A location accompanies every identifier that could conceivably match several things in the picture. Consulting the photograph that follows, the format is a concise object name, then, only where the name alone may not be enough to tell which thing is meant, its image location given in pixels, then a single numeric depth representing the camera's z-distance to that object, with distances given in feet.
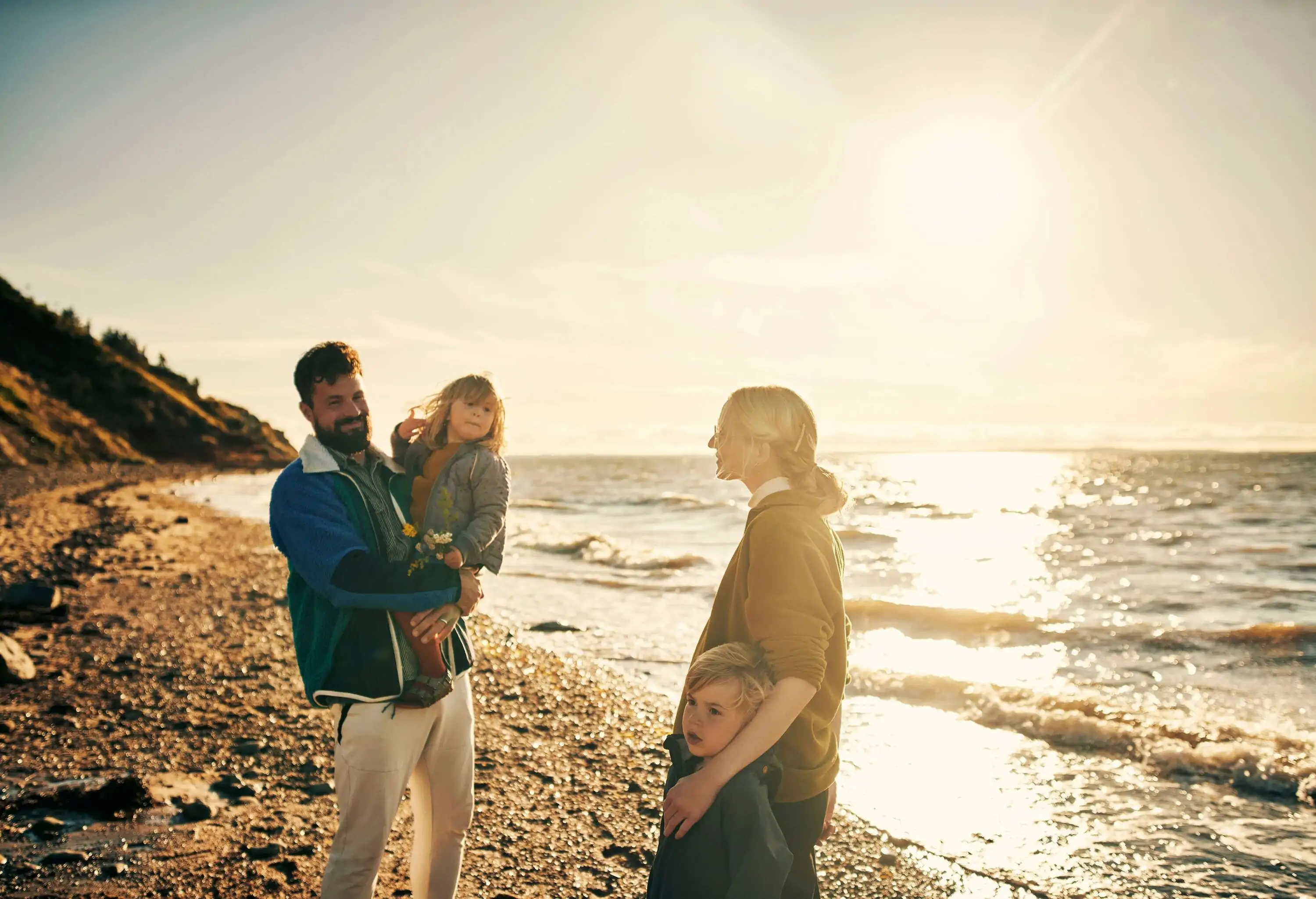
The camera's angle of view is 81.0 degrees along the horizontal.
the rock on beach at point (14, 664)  23.49
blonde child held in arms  10.35
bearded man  8.45
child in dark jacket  6.71
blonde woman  6.88
